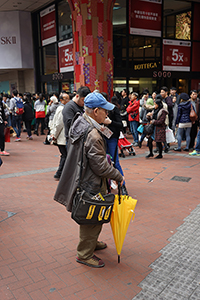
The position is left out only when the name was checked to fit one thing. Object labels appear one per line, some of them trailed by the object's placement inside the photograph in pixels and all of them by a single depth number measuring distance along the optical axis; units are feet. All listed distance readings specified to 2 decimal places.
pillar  37.76
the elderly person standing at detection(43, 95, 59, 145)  38.48
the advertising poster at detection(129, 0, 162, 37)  50.16
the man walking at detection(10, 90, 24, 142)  40.88
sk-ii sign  61.57
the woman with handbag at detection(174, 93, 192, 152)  30.94
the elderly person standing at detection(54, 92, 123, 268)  9.52
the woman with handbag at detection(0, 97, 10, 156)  24.61
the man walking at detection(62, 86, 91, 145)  17.44
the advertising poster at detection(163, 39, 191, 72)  55.28
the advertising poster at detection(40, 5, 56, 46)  58.13
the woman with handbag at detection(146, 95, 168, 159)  27.35
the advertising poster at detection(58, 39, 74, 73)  54.80
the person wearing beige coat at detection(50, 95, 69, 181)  20.92
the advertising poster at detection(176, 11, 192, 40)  55.77
